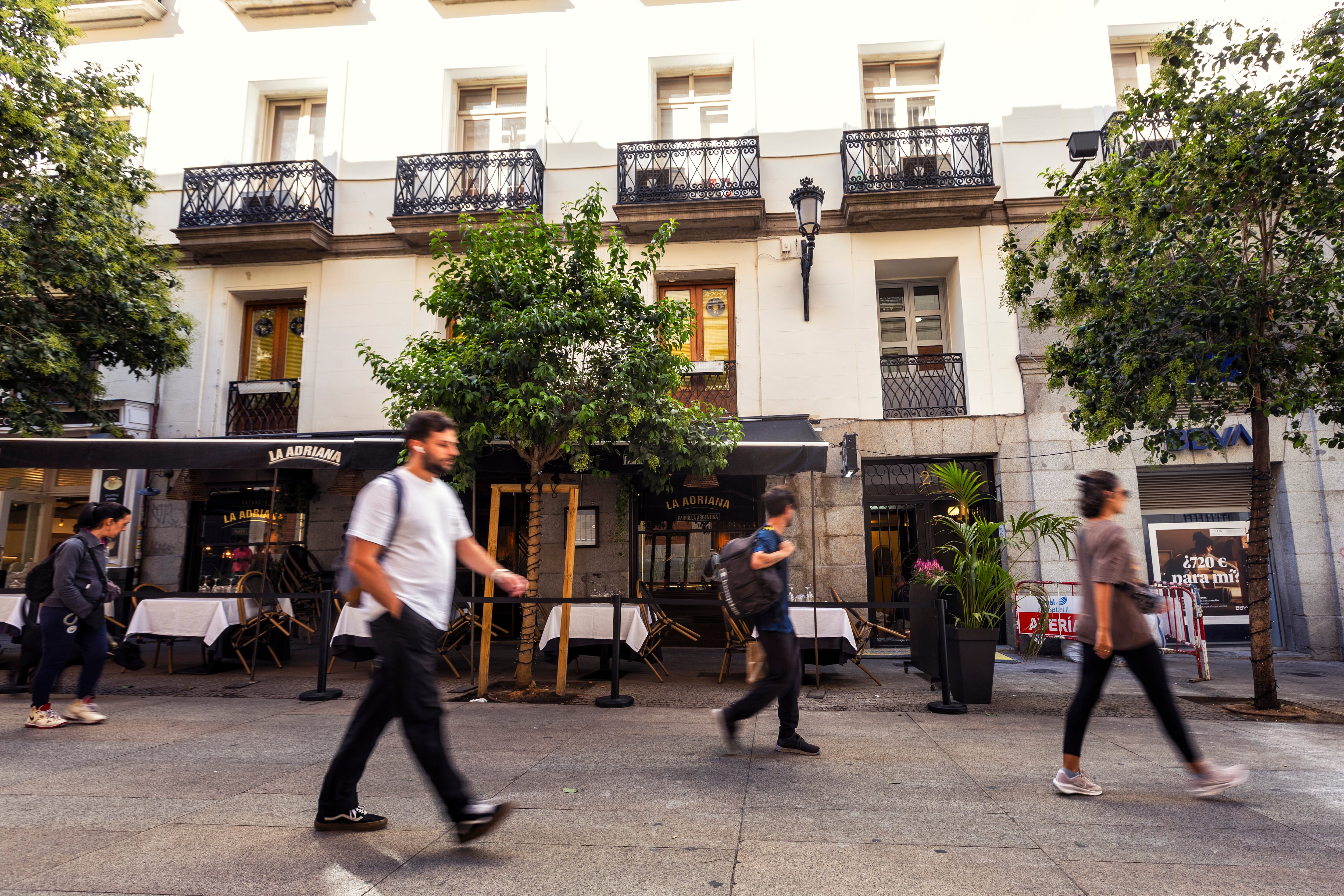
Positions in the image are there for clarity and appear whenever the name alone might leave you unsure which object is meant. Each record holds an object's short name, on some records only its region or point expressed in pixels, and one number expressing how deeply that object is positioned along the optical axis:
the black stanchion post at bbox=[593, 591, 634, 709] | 6.69
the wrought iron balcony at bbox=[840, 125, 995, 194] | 11.39
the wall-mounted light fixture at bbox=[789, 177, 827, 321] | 10.34
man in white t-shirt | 3.07
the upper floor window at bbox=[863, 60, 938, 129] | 12.28
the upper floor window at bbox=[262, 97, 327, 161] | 13.27
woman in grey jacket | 5.55
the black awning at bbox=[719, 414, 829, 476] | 8.58
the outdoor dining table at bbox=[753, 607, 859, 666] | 7.60
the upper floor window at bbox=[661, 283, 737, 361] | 11.88
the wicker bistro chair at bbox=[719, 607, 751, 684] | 7.98
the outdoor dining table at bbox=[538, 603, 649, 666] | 7.73
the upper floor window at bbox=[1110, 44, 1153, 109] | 11.88
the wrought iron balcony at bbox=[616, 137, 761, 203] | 11.73
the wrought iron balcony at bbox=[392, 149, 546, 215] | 11.98
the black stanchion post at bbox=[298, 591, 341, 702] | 6.91
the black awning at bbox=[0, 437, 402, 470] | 7.97
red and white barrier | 8.37
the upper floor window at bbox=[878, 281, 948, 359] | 11.92
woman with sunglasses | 3.94
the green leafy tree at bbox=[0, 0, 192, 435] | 8.86
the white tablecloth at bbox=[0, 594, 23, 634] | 8.16
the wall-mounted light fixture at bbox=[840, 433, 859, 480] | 10.79
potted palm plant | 6.70
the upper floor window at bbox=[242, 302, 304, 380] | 12.76
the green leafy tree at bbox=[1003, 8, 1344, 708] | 6.32
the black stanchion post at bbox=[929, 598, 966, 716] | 6.36
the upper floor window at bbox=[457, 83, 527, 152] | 12.98
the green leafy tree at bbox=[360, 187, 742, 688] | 7.26
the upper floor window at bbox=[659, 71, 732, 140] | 12.57
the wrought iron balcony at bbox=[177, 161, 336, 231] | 12.33
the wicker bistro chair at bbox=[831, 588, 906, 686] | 8.13
